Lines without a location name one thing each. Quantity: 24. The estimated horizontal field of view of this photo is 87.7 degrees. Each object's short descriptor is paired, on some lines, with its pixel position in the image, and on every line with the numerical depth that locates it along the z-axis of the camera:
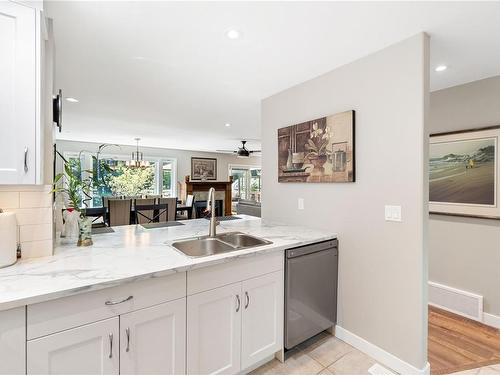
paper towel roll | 1.27
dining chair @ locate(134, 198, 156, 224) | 4.41
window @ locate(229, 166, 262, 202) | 9.78
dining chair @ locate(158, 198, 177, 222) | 4.90
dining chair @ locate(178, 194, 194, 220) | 6.26
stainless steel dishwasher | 1.87
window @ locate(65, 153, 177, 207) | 6.80
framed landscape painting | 2.34
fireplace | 7.59
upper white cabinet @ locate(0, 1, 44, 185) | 1.19
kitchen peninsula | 1.05
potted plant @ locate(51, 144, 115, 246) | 1.59
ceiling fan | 6.37
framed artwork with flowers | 2.10
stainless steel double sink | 1.91
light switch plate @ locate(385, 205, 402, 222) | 1.81
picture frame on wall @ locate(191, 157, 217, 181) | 8.42
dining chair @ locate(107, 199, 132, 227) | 4.52
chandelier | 6.23
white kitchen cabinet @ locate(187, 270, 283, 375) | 1.46
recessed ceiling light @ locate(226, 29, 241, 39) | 1.71
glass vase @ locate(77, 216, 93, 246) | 1.70
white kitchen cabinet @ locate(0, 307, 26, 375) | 0.99
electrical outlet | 2.56
